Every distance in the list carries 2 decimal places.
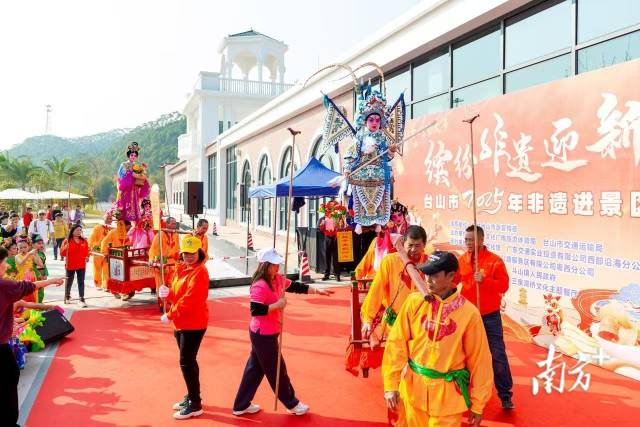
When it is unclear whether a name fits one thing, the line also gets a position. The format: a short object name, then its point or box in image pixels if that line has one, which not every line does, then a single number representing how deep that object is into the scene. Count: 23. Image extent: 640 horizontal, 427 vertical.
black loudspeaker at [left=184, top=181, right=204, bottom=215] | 12.88
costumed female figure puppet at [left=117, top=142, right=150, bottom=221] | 9.03
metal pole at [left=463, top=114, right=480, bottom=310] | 4.27
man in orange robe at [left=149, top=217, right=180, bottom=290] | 8.14
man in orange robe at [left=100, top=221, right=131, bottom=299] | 8.98
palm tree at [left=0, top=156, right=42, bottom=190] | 39.31
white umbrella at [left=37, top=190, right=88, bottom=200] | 24.30
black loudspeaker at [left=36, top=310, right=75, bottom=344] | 6.31
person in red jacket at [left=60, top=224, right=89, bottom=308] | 8.54
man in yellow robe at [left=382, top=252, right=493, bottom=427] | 2.65
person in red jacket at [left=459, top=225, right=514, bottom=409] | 4.38
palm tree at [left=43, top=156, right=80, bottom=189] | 41.44
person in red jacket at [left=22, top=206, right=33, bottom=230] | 16.14
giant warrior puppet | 6.35
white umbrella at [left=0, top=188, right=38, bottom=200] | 22.80
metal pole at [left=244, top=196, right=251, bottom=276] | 12.03
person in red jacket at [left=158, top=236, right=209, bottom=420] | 4.17
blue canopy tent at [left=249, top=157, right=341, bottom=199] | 10.49
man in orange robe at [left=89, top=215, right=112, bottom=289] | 9.35
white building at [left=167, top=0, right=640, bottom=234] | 6.37
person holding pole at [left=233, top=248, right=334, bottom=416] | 3.98
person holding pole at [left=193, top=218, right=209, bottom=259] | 7.92
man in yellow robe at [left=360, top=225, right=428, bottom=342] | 4.18
